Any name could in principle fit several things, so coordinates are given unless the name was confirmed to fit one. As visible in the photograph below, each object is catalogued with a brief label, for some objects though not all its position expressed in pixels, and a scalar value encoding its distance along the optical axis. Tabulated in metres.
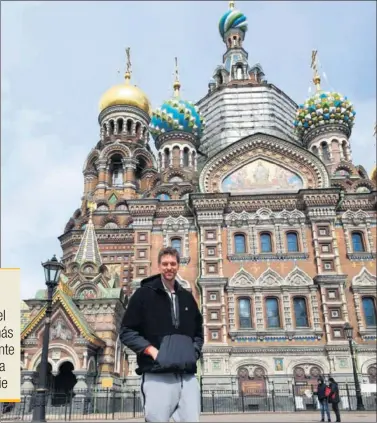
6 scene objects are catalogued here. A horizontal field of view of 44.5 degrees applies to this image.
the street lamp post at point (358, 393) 14.71
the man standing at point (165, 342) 3.12
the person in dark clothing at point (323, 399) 11.03
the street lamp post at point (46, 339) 8.29
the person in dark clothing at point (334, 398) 10.80
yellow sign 15.79
